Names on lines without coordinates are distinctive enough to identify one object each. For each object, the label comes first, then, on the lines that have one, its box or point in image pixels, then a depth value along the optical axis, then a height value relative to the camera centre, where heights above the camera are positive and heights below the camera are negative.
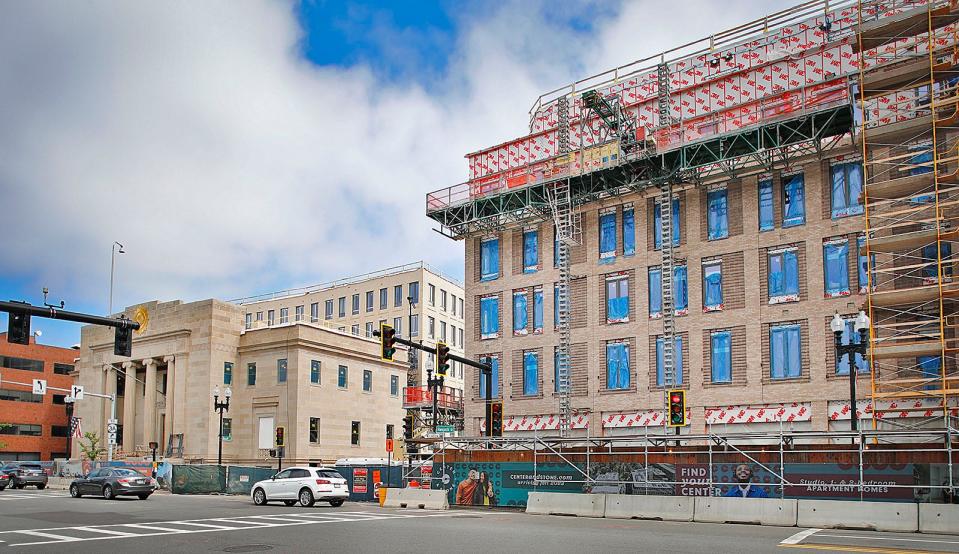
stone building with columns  63.75 +0.19
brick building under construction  34.62 +7.16
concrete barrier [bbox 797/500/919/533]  22.56 -3.20
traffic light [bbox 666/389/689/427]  31.23 -0.56
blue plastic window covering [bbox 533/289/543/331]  46.59 +4.22
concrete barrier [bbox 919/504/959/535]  21.70 -3.09
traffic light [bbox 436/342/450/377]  35.31 +1.36
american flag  62.34 -2.80
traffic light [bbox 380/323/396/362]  32.75 +1.84
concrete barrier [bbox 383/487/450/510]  32.62 -4.07
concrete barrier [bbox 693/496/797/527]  24.41 -3.35
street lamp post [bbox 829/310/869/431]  26.22 +1.36
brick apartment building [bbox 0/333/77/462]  88.75 -1.98
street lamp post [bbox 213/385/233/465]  52.16 -0.42
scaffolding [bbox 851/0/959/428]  33.12 +7.48
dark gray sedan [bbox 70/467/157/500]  37.94 -4.09
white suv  32.75 -3.62
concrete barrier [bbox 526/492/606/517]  28.20 -3.65
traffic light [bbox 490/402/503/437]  36.41 -1.13
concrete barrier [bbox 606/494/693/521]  26.44 -3.51
